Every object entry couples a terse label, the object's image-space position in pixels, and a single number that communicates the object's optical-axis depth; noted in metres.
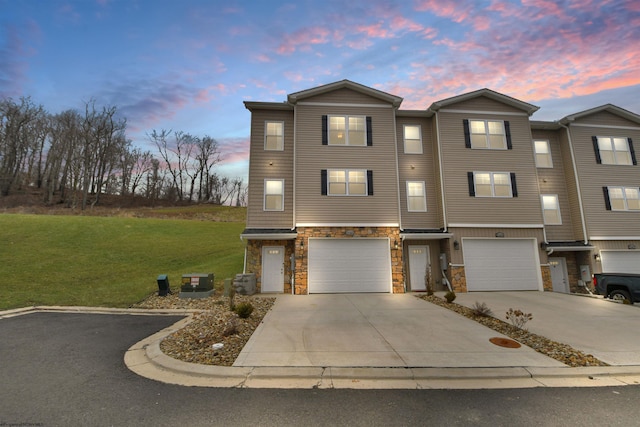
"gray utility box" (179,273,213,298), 11.54
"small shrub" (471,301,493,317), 8.39
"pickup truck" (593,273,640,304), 10.38
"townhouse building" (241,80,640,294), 13.41
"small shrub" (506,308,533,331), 7.07
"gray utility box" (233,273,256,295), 12.34
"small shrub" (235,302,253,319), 7.57
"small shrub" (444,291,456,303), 10.35
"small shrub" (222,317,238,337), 6.31
